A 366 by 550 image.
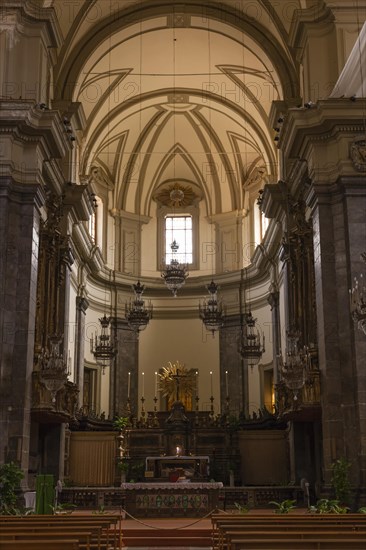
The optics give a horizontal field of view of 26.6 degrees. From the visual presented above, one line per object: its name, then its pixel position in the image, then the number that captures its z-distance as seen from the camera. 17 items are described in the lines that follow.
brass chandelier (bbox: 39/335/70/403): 16.51
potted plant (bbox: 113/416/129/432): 23.36
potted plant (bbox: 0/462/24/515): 14.42
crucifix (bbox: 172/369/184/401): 25.82
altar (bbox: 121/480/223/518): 16.31
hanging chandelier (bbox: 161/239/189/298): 20.64
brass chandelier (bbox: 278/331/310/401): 16.67
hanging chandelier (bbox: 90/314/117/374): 23.08
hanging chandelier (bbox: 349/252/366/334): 11.55
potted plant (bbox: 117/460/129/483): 20.97
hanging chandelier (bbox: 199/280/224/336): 22.77
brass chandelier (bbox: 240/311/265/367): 23.38
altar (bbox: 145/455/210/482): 18.77
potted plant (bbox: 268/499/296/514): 13.28
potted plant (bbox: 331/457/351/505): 14.75
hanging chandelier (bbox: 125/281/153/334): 21.98
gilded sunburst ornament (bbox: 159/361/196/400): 28.61
